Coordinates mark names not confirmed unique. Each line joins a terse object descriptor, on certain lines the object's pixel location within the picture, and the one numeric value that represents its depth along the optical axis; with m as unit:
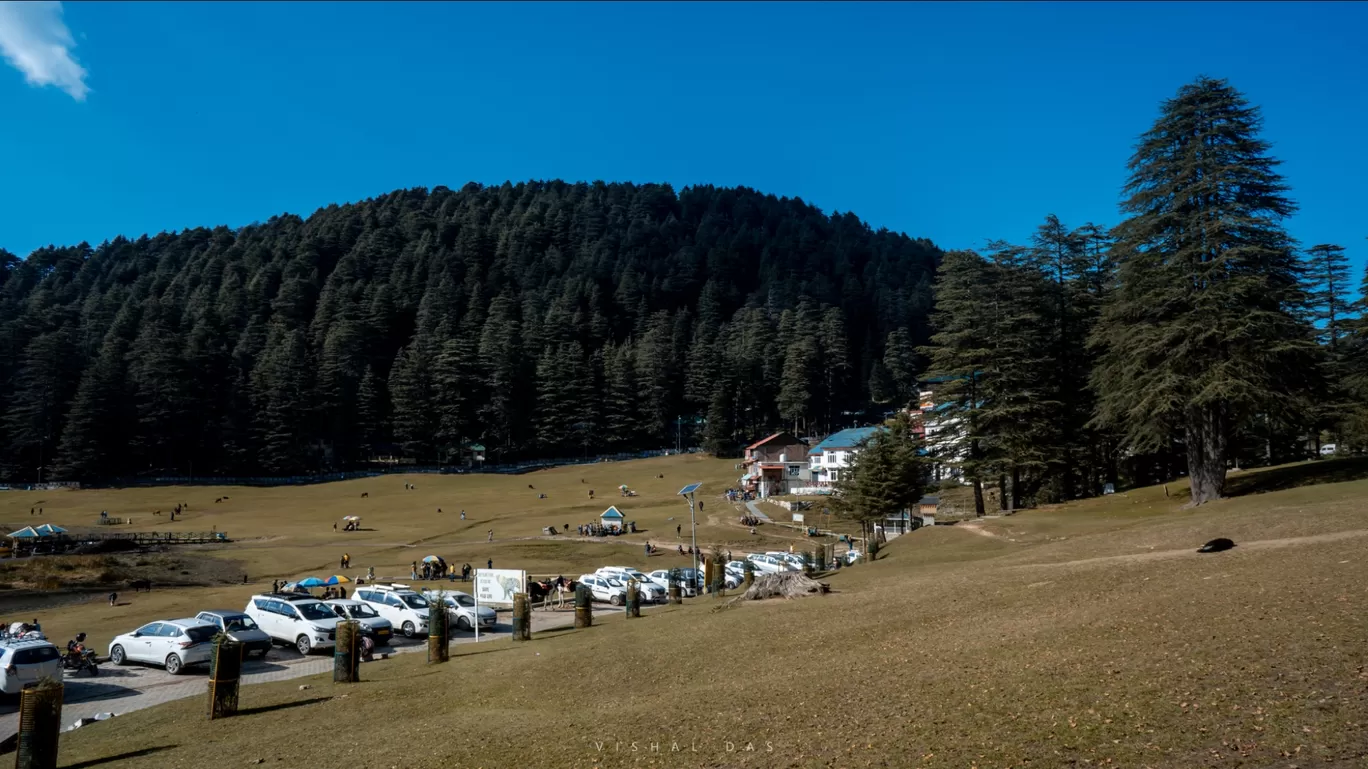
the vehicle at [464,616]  26.28
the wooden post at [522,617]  21.36
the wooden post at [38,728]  10.52
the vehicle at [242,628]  20.42
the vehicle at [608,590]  33.25
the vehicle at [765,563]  38.22
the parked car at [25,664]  16.08
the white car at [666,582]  35.72
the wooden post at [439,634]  18.50
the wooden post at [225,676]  13.44
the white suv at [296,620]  21.92
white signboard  23.27
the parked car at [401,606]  25.06
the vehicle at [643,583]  33.78
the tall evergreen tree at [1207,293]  29.78
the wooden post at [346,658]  16.58
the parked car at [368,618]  22.57
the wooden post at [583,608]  23.42
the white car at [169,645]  19.34
